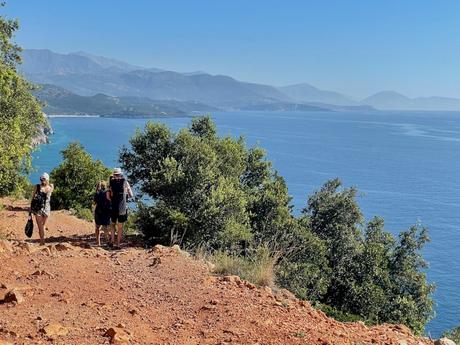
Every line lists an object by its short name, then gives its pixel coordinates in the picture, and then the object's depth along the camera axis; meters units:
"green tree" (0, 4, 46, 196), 12.05
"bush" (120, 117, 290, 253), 16.81
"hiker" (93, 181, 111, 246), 12.67
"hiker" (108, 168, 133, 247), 12.45
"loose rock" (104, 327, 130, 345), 6.14
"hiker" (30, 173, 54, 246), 12.37
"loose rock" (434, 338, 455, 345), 7.44
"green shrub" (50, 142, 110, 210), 25.64
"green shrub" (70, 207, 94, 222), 22.31
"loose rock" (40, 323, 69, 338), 6.12
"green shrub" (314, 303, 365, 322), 14.63
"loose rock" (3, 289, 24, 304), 7.16
